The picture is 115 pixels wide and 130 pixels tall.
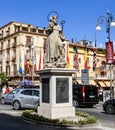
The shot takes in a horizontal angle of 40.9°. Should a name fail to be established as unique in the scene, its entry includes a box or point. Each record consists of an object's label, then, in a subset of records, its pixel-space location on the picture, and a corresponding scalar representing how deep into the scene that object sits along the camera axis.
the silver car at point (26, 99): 10.00
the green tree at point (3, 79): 28.42
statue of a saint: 6.81
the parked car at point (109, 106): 9.01
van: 11.50
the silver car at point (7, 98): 12.30
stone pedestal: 6.55
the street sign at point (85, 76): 14.11
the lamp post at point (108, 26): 12.21
